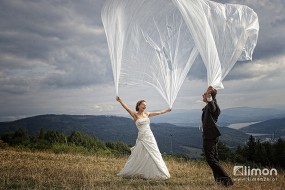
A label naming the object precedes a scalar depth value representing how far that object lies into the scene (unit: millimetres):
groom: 10289
